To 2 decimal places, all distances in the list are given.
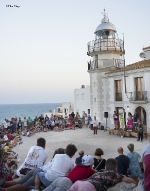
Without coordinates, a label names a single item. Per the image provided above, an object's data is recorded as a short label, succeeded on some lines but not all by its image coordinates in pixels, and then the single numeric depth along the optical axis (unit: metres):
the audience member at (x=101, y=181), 3.39
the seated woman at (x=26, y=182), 4.09
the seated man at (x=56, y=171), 4.29
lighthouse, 20.98
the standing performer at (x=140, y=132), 13.44
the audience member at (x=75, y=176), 3.79
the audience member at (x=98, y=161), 5.43
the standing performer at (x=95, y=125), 16.88
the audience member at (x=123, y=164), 5.54
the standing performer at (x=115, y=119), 17.78
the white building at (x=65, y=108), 46.91
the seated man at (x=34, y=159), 5.25
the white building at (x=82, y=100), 31.99
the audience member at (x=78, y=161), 4.34
